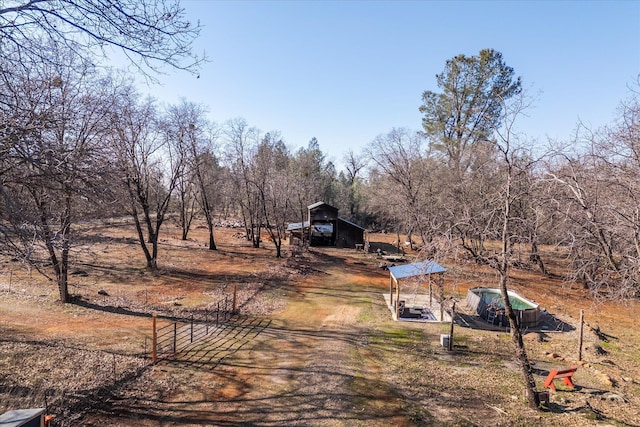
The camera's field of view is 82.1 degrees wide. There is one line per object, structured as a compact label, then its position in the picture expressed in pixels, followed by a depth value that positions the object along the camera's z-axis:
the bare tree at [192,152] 28.31
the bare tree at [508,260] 8.89
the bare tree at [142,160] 20.06
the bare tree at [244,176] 33.97
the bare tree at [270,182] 32.67
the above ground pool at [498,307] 16.17
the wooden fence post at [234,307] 16.41
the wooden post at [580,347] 12.44
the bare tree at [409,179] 31.05
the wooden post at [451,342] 13.08
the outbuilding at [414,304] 16.55
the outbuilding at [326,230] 37.92
